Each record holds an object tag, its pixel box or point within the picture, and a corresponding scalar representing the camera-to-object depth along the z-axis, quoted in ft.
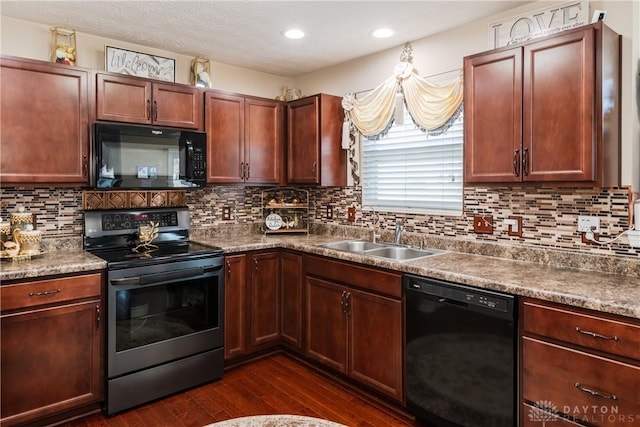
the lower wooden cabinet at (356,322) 8.36
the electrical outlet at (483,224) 8.95
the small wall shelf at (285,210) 12.73
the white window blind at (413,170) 9.75
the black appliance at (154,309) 8.45
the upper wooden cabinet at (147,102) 9.28
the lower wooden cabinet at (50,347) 7.38
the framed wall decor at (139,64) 9.96
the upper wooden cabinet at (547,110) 6.57
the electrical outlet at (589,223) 7.40
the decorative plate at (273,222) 12.64
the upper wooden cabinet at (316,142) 11.63
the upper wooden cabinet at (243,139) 10.99
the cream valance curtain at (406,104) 9.43
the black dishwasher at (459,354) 6.55
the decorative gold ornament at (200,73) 11.27
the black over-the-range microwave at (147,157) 9.05
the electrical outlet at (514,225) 8.47
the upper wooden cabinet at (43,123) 8.16
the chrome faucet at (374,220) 11.07
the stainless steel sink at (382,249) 9.90
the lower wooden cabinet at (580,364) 5.37
